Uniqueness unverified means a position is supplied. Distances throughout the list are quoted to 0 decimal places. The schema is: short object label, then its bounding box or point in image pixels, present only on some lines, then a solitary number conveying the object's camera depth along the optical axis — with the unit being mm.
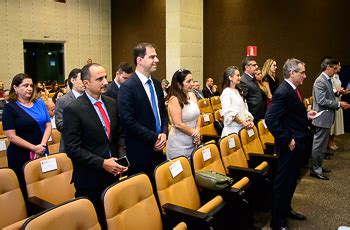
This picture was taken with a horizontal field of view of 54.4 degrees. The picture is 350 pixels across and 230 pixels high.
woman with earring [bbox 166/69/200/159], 3178
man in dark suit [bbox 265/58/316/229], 2945
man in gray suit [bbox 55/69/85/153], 3334
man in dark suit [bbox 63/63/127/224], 2215
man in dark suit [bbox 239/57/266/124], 4328
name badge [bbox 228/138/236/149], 3392
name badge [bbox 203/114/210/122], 5221
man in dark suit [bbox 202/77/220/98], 8695
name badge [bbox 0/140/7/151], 3512
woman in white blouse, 3797
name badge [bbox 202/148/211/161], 2955
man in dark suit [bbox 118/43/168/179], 2699
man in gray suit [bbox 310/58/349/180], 4637
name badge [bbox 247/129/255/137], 3921
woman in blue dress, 3104
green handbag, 2584
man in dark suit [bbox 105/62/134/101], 3804
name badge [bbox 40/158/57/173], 2627
